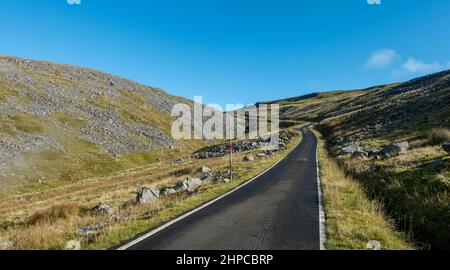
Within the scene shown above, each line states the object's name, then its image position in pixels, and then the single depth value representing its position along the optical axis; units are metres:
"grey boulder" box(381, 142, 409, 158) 22.51
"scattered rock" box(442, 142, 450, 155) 17.03
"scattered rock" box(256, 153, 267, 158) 39.22
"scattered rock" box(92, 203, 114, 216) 18.11
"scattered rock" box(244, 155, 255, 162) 34.99
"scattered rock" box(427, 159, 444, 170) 15.12
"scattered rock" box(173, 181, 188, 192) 21.73
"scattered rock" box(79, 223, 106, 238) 10.11
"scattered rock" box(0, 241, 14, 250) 9.64
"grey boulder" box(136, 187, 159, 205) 19.19
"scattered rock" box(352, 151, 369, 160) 25.34
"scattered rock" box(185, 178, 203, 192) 21.69
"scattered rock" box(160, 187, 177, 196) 21.15
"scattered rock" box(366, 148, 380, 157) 24.82
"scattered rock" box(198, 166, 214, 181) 25.69
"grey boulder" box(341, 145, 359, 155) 31.55
